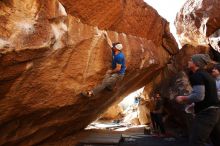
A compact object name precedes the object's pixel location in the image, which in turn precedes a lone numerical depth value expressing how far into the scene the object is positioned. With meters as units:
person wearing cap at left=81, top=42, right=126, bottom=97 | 6.59
